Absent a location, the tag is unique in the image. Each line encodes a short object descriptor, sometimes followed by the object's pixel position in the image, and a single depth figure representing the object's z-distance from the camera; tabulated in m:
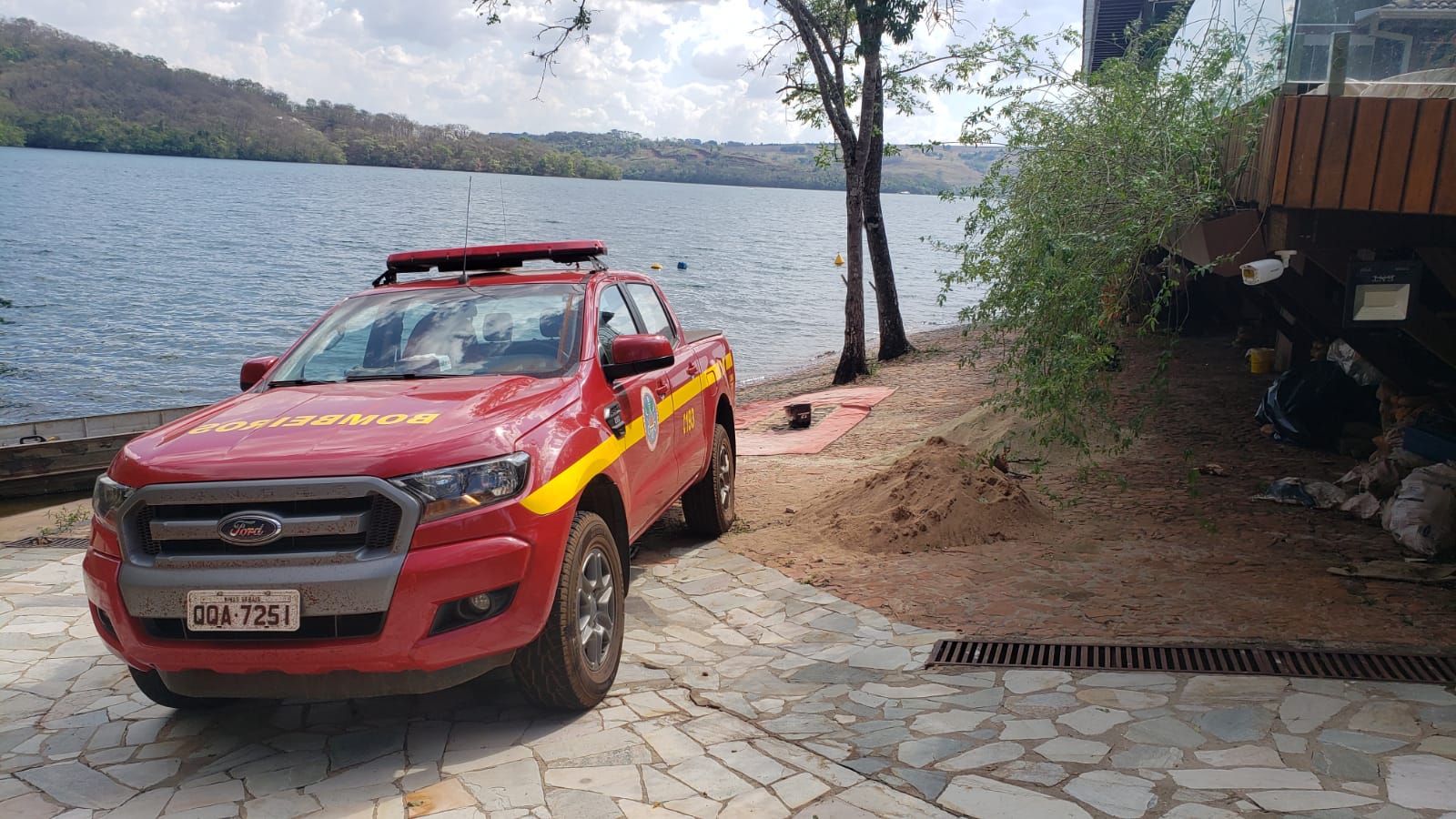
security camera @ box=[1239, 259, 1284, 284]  6.26
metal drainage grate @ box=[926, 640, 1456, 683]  4.56
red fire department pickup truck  3.64
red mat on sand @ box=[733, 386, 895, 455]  12.37
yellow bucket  11.45
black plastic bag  8.60
